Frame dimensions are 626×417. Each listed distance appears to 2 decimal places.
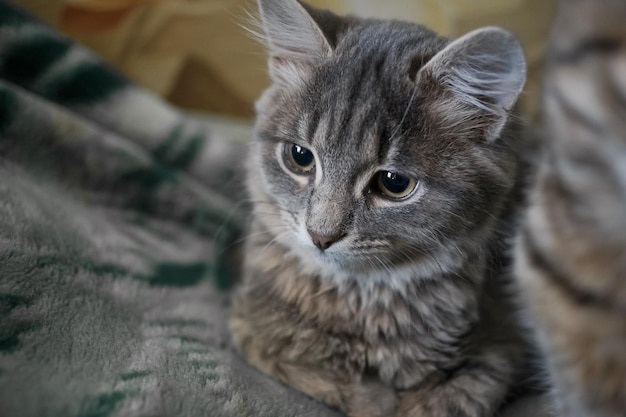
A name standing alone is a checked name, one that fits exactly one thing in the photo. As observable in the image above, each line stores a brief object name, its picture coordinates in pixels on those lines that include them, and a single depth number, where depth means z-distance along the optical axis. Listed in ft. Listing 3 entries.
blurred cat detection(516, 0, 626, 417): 0.54
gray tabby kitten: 0.70
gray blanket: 0.65
